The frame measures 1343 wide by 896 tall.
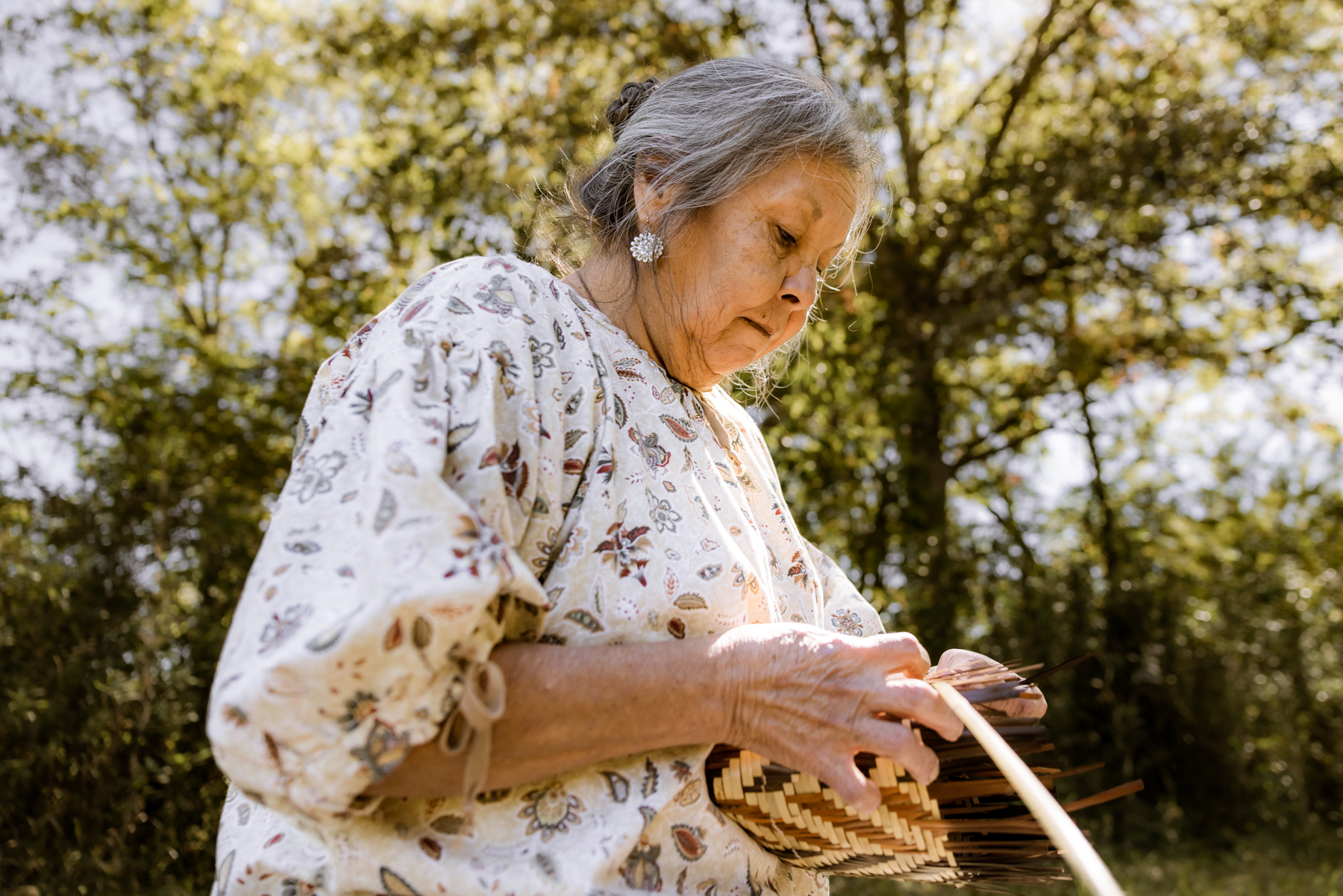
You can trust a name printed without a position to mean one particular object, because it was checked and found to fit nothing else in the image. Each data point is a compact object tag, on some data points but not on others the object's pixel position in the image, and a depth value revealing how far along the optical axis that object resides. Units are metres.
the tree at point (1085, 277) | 4.94
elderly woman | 0.83
